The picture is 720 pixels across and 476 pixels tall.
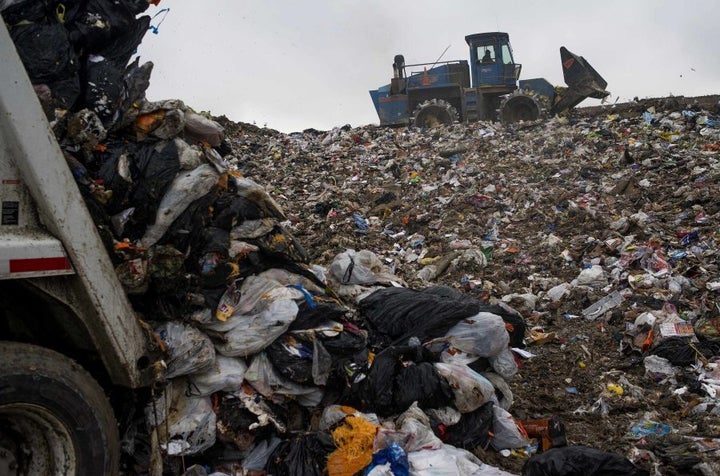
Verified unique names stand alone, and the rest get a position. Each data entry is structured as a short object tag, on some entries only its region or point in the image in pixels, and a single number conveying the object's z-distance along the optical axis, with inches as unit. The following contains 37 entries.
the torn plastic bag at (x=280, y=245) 140.4
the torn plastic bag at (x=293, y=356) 124.0
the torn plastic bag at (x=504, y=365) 150.3
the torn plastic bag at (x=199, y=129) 132.1
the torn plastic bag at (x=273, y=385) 122.3
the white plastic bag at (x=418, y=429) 116.3
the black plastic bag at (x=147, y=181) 113.0
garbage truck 83.4
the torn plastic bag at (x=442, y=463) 108.6
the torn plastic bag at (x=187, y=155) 119.3
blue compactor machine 597.3
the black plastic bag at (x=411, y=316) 148.0
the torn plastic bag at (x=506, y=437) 132.4
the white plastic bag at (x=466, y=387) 129.6
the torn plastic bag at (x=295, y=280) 139.8
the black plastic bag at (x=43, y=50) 104.3
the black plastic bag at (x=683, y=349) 170.6
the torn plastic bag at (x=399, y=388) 127.2
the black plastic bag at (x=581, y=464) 102.4
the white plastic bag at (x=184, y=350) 113.4
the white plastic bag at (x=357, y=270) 171.6
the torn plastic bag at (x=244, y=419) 116.2
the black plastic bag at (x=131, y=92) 119.5
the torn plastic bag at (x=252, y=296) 125.5
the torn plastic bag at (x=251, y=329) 123.2
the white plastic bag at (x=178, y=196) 114.4
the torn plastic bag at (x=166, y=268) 109.5
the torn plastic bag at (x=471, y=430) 128.6
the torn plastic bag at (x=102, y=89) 115.1
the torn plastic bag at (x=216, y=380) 118.0
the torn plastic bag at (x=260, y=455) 116.7
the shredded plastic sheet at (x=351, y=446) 110.4
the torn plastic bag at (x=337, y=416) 121.8
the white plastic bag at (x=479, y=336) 146.6
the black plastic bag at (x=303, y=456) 112.3
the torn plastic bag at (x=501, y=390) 146.0
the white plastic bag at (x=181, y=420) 110.3
